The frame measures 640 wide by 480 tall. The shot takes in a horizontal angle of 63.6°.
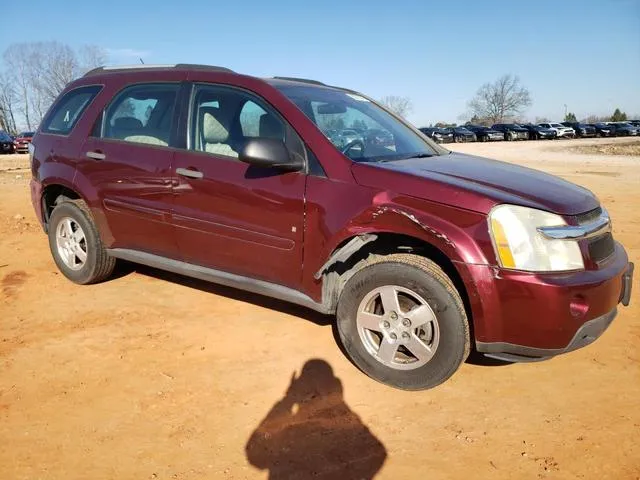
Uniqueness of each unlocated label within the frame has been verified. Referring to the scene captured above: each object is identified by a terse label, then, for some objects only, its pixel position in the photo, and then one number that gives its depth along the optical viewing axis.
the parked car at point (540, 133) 44.16
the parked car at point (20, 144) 31.06
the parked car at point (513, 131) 44.84
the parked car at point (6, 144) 30.25
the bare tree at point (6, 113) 71.98
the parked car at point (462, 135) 43.91
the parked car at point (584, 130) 48.12
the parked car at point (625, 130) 47.38
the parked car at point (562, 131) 45.27
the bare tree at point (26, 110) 72.00
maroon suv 2.66
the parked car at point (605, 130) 47.66
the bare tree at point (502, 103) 91.00
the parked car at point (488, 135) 43.97
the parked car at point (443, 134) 42.88
